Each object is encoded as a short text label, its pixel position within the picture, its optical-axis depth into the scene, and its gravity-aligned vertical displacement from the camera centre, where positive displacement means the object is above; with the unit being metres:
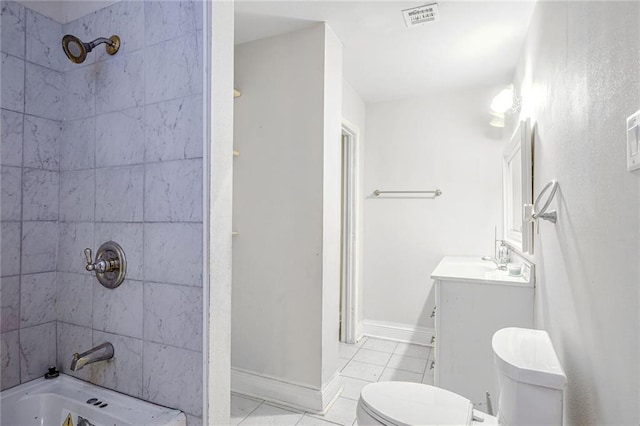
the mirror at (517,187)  1.86 +0.22
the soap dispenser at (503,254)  2.45 -0.27
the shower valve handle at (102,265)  1.24 -0.18
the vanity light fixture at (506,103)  2.48 +0.88
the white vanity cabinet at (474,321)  1.86 -0.57
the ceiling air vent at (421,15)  1.89 +1.18
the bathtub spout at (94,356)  1.16 -0.50
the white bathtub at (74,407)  1.13 -0.67
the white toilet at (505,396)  0.94 -0.55
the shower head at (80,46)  1.26 +0.65
